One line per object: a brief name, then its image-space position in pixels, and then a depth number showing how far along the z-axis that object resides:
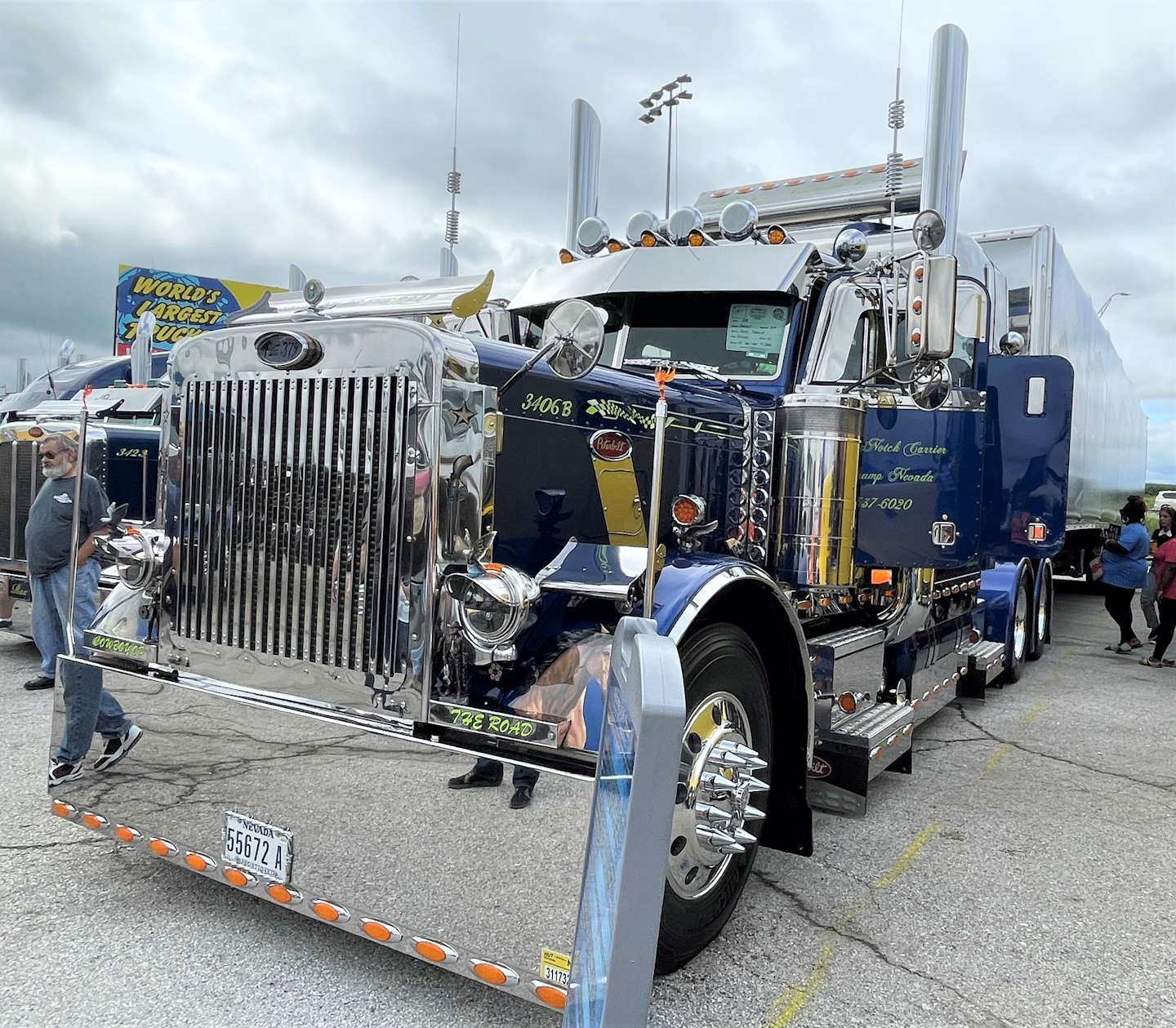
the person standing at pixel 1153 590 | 9.89
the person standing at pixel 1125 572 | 10.28
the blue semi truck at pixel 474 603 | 2.63
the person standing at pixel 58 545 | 5.11
